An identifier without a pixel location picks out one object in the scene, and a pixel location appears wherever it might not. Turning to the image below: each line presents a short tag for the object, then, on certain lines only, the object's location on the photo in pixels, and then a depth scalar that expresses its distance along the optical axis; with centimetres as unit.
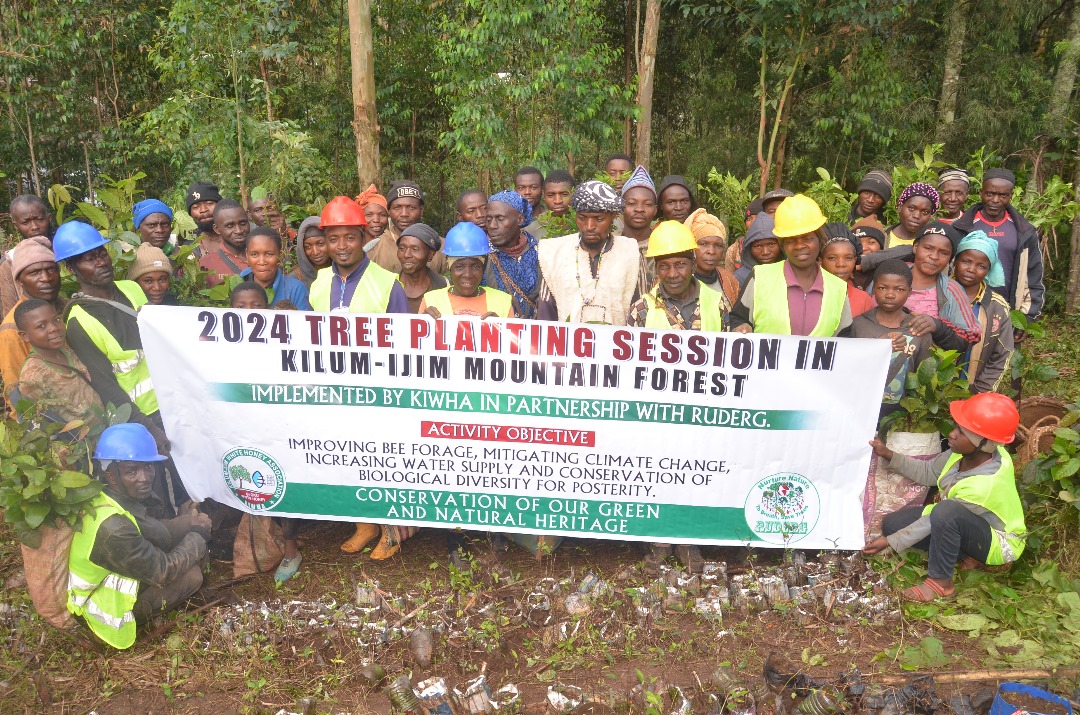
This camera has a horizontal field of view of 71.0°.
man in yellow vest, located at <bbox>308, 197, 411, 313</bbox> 501
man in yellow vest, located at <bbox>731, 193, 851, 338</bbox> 468
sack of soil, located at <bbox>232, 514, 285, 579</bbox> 491
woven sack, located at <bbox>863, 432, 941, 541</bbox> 479
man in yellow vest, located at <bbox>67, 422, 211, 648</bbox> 399
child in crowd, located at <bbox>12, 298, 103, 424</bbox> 438
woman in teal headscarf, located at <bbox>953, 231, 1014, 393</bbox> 539
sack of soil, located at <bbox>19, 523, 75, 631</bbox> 407
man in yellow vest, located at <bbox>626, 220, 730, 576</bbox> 455
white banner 443
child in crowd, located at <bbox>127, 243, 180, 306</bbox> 507
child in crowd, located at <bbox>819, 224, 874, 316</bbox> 529
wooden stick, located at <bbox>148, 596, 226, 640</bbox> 430
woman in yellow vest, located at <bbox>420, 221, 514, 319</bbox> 474
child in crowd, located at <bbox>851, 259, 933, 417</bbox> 466
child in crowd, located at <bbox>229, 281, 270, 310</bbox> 489
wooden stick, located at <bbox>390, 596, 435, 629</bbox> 436
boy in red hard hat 424
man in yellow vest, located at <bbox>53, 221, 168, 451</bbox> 460
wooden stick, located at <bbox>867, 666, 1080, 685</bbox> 386
